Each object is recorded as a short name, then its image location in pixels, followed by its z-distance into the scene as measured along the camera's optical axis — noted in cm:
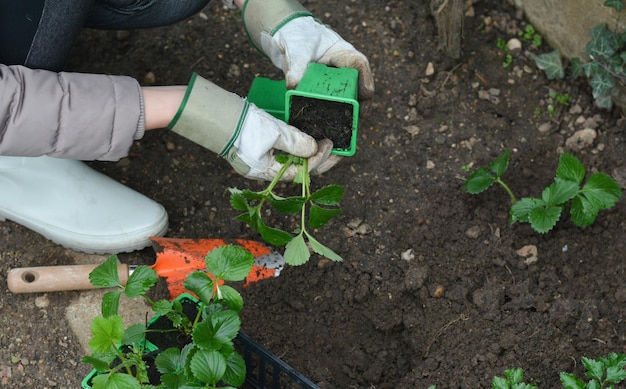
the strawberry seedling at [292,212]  162
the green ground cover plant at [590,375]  150
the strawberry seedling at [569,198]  186
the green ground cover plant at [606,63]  209
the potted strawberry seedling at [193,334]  139
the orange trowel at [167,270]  191
